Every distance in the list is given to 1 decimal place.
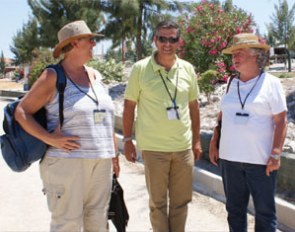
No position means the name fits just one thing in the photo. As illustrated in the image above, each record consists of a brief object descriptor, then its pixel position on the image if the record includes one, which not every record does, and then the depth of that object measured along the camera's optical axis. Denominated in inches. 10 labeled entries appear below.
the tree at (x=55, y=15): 1156.8
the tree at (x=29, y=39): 1505.2
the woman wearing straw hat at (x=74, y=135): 123.7
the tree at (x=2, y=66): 3283.2
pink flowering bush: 514.3
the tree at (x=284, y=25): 1572.8
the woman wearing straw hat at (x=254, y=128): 136.3
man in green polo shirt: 150.0
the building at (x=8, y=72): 2583.2
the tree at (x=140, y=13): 805.2
